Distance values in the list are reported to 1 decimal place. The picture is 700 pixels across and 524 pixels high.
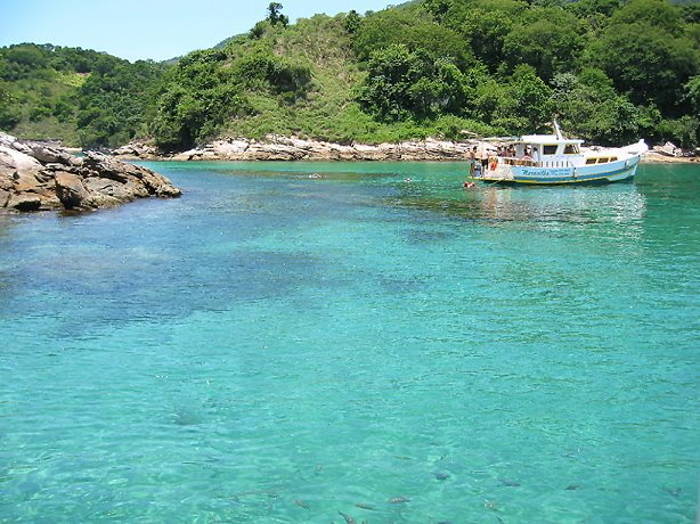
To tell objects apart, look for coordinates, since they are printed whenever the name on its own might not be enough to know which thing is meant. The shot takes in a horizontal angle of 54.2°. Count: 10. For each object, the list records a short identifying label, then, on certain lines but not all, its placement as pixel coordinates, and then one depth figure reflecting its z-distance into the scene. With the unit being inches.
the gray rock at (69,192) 1268.5
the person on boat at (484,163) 1839.3
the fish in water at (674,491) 301.6
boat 1772.9
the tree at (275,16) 4033.0
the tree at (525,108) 3304.6
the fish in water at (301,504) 290.5
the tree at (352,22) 4033.0
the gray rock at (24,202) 1224.8
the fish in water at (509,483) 307.0
